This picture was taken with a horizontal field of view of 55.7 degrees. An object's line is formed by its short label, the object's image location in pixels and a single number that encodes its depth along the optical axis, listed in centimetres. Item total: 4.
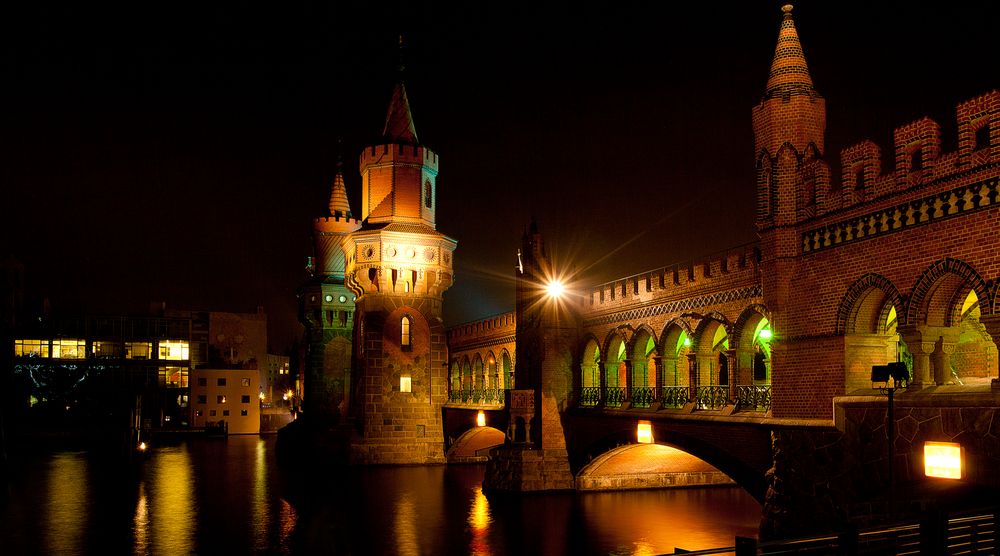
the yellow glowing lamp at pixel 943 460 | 1555
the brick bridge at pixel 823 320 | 1661
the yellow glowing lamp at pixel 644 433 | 2759
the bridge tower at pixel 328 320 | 5453
